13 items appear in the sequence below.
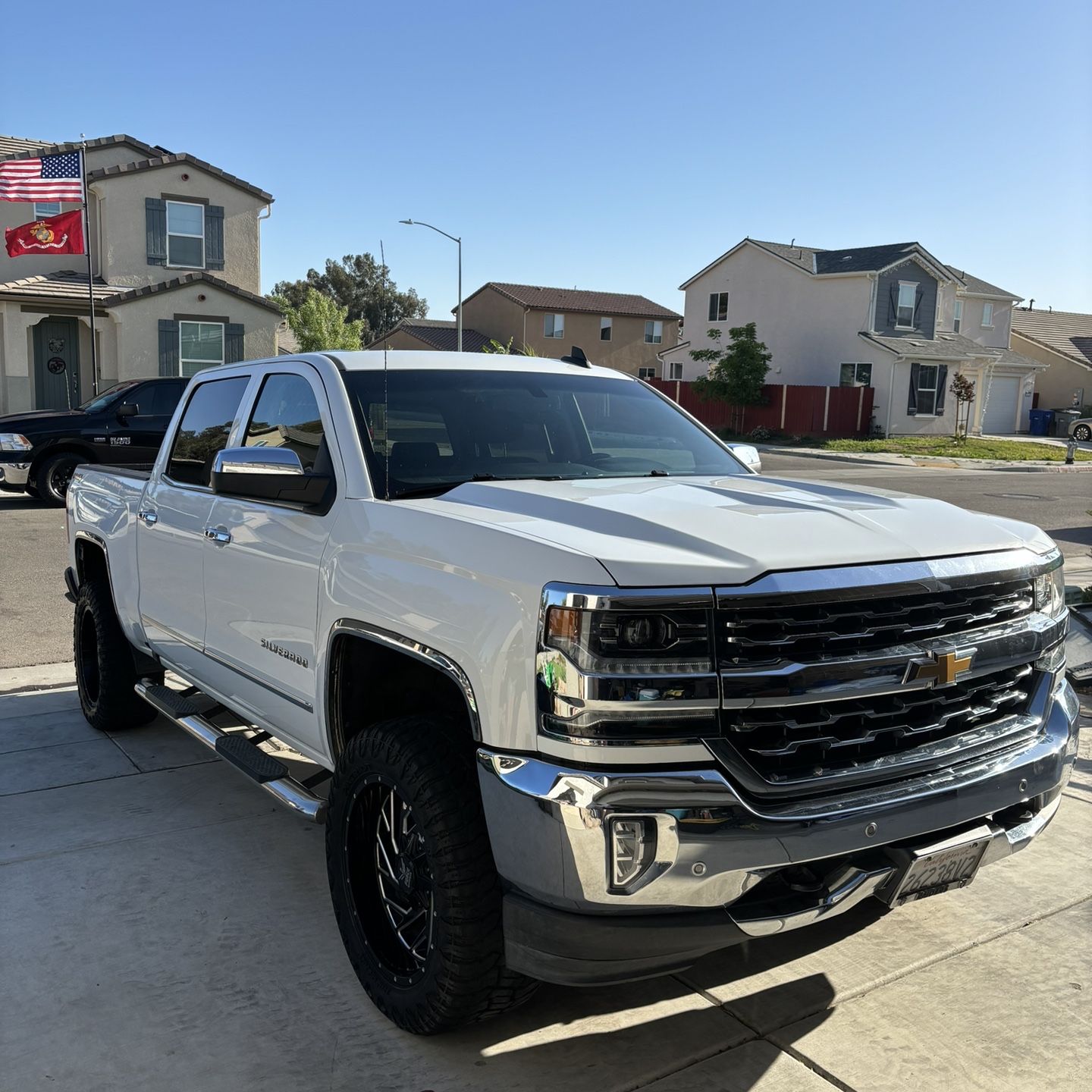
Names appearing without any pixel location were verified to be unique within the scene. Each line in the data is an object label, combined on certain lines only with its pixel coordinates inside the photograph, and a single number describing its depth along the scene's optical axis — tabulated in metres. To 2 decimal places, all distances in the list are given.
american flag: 21.52
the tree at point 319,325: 57.25
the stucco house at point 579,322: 57.25
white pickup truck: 2.50
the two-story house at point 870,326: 41.41
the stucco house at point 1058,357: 54.44
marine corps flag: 22.48
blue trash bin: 48.97
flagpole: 22.70
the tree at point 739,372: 39.47
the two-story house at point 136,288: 25.61
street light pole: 34.71
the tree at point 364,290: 88.94
